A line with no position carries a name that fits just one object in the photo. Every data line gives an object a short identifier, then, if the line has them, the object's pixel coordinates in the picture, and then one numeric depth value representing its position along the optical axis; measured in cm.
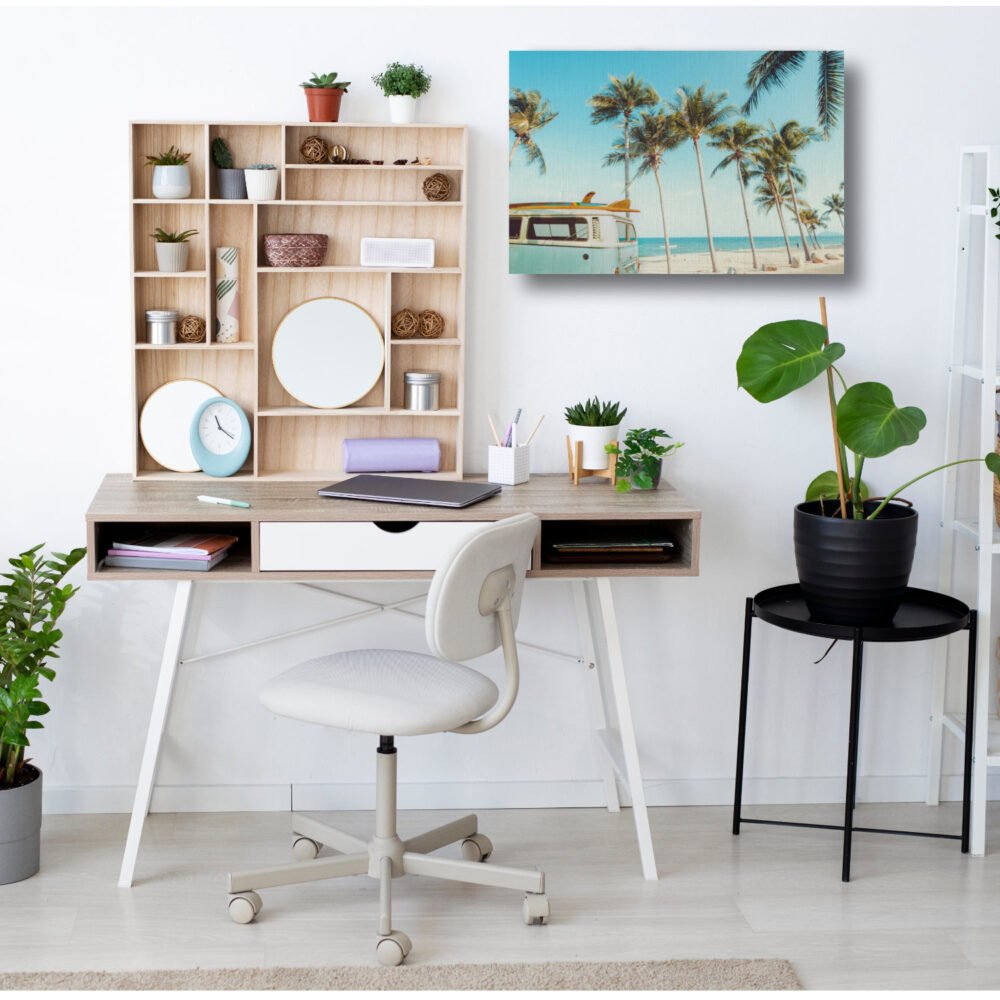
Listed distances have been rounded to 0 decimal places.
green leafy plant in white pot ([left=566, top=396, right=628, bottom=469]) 313
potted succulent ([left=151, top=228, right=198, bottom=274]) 304
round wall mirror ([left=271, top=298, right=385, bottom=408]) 315
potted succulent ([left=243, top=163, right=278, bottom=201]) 301
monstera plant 285
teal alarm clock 310
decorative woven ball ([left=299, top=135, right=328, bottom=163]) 302
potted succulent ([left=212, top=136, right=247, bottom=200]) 303
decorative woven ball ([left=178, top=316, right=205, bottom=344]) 310
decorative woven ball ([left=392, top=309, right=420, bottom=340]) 312
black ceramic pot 292
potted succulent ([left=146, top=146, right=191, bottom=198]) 299
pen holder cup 306
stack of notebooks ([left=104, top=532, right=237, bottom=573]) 276
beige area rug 250
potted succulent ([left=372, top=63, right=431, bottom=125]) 299
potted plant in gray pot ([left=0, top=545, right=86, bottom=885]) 280
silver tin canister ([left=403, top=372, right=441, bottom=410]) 312
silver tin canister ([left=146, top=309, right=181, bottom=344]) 305
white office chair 251
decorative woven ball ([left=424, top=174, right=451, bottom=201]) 305
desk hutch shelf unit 305
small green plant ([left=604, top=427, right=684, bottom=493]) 302
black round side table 291
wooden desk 276
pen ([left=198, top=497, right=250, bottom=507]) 278
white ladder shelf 308
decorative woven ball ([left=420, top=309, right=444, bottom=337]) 314
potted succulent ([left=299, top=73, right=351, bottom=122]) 296
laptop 282
